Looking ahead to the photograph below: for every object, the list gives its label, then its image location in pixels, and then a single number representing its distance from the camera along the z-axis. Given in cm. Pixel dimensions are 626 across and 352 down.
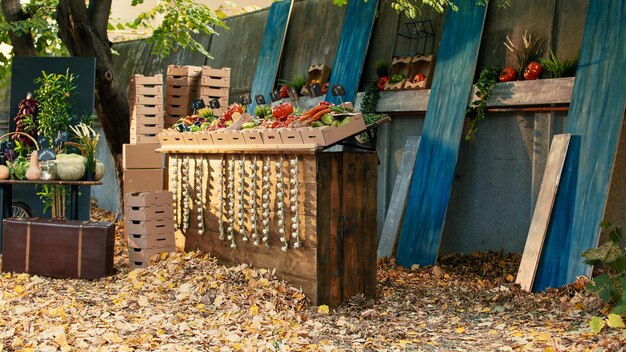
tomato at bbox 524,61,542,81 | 736
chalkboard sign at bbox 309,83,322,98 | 679
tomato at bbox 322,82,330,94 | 932
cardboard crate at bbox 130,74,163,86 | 871
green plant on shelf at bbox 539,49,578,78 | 716
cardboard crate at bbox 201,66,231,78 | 905
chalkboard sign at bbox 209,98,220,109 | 823
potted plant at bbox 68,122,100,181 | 827
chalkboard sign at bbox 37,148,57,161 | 802
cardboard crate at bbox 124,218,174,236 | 764
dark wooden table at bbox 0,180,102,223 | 812
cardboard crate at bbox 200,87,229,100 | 903
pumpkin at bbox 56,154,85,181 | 812
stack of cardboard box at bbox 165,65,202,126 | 916
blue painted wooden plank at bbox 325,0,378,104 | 908
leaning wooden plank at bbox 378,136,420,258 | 815
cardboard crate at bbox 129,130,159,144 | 863
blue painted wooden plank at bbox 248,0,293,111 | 1021
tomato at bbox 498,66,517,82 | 756
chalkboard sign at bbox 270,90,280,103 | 774
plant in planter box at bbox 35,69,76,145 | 909
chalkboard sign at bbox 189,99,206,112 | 847
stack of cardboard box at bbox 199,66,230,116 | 903
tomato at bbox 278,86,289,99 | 980
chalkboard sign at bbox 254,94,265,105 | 796
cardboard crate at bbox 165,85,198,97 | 916
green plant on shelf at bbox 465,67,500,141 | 765
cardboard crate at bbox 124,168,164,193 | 805
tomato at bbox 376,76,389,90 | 875
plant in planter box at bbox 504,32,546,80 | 750
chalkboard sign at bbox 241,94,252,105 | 768
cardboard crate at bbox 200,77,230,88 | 903
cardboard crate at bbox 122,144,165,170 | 811
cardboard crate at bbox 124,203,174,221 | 764
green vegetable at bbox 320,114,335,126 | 604
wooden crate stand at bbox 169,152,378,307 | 604
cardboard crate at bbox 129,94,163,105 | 867
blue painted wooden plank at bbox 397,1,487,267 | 780
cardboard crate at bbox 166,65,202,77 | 915
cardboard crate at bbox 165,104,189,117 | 926
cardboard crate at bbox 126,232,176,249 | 766
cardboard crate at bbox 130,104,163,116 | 866
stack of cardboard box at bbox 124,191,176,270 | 765
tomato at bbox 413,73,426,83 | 834
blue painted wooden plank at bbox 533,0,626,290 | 652
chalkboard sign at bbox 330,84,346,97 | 674
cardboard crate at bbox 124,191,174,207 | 766
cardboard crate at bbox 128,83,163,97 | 866
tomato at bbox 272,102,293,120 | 659
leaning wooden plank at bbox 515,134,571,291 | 673
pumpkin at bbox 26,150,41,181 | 816
